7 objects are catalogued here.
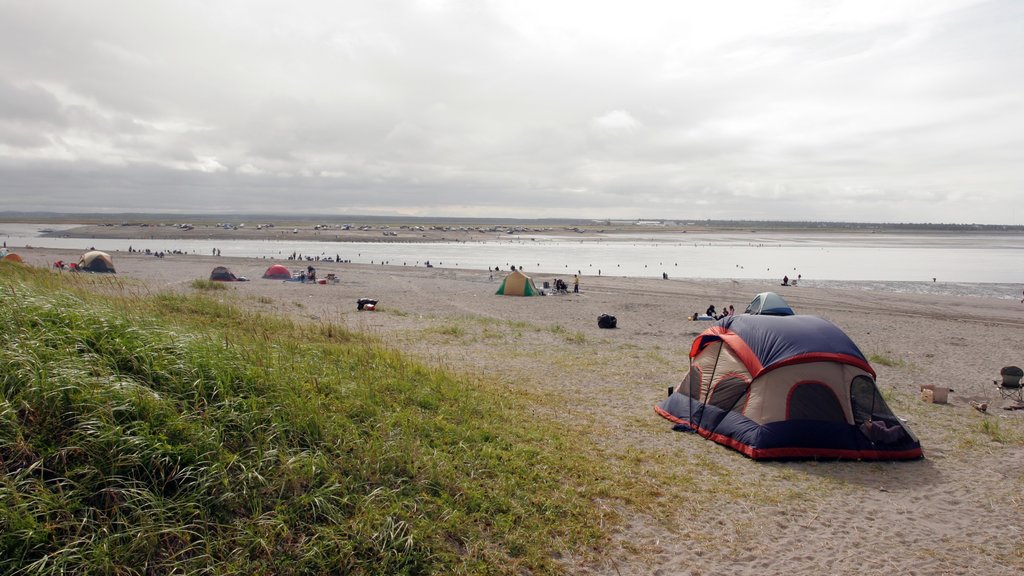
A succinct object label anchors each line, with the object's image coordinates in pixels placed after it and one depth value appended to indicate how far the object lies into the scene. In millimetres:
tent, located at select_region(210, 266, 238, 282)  35500
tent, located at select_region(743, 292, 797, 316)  20125
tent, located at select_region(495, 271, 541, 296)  34625
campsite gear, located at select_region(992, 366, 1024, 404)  13469
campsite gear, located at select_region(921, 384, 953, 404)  12984
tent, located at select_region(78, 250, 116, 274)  36656
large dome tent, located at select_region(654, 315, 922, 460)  9102
